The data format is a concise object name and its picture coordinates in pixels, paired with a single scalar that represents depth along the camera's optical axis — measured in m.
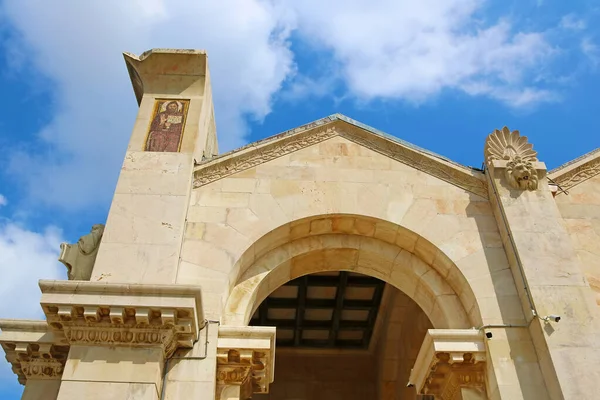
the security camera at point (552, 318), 10.30
